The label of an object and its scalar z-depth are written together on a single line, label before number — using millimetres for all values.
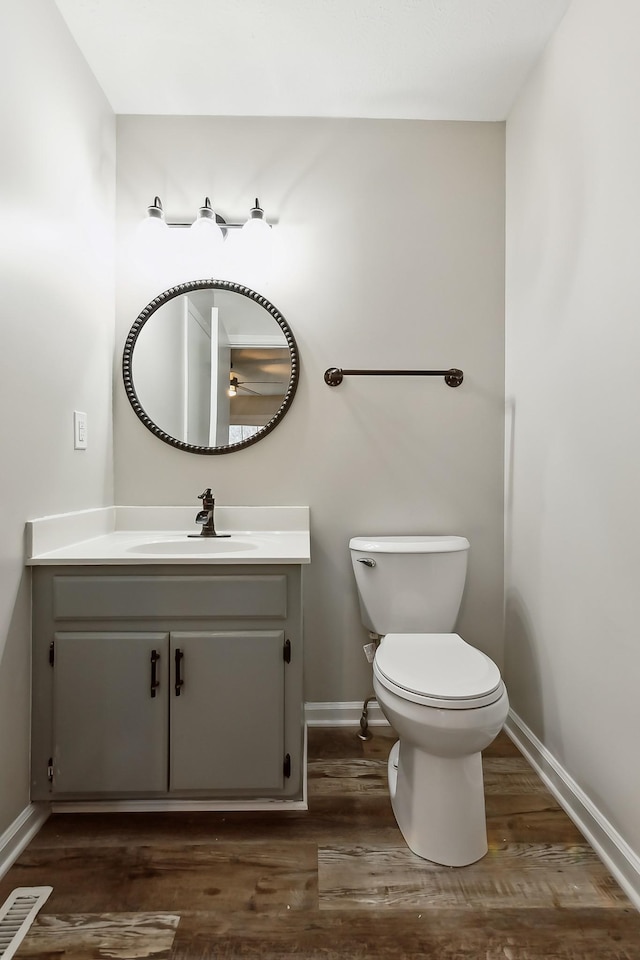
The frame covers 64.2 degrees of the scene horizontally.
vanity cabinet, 1409
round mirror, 1939
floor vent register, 1075
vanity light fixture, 1812
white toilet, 1237
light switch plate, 1654
